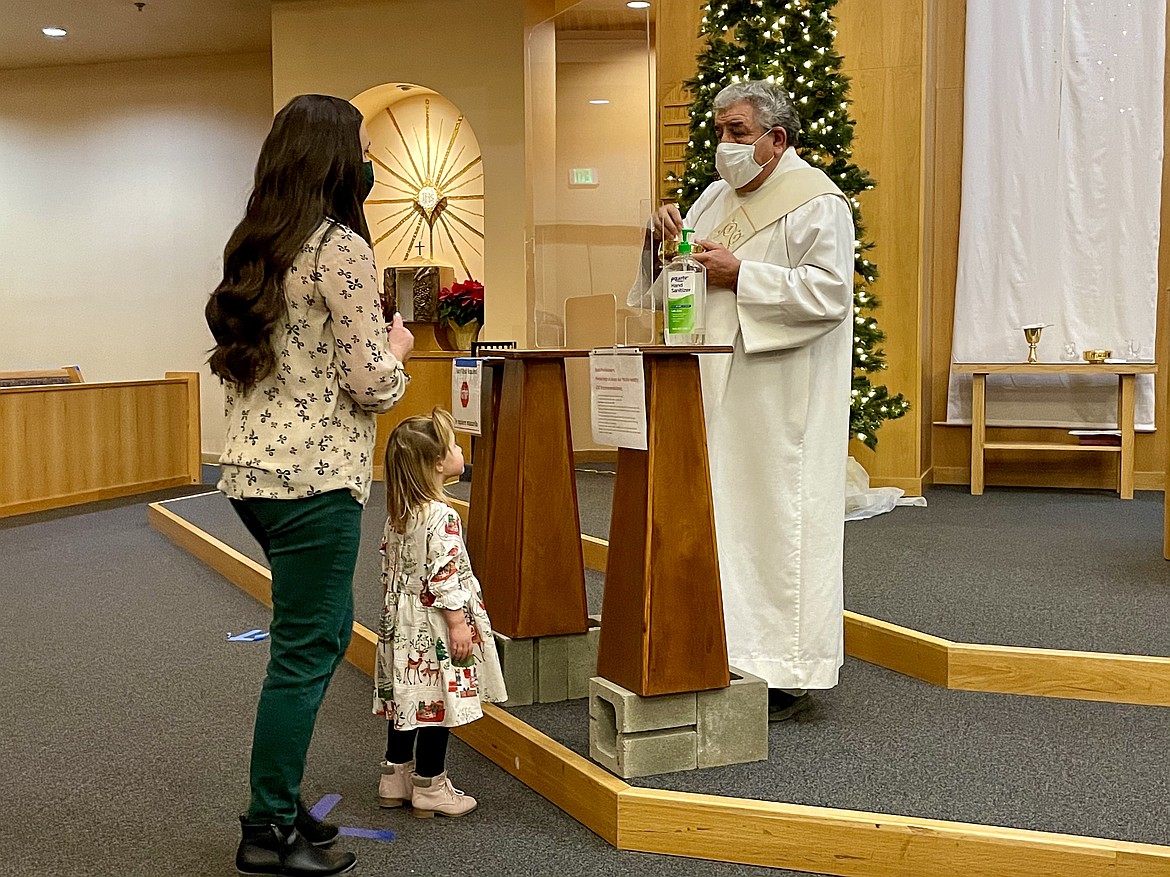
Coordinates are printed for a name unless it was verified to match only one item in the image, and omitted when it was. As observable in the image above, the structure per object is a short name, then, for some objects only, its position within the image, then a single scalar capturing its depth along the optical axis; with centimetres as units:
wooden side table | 665
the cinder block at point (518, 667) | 320
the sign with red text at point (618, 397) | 258
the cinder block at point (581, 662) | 328
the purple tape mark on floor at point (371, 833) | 247
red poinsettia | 849
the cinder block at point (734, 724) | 268
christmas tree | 585
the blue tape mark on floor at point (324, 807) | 257
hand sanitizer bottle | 268
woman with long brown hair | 215
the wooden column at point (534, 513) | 319
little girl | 253
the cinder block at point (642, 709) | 259
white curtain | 685
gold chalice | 687
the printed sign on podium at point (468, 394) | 336
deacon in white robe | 298
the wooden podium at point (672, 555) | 261
